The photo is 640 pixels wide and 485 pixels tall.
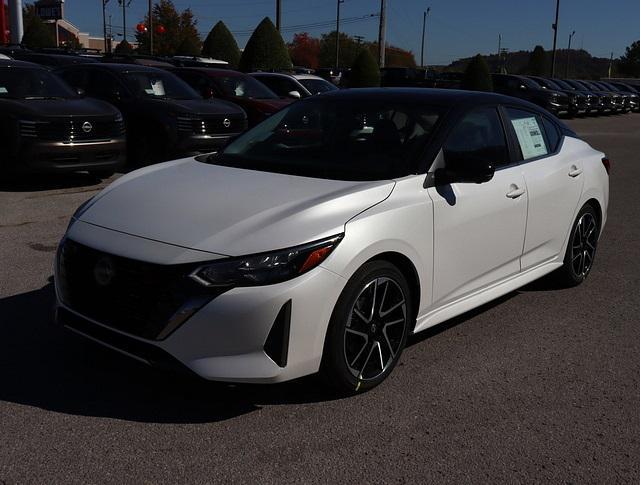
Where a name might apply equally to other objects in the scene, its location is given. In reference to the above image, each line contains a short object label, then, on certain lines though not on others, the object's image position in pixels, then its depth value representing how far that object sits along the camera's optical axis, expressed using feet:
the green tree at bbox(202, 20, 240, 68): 118.11
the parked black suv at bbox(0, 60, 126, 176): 31.04
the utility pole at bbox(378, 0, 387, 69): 134.31
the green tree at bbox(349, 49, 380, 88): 109.60
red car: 46.60
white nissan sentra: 11.43
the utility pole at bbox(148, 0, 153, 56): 188.65
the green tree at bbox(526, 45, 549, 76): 276.64
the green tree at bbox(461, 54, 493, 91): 116.05
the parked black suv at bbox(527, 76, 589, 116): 105.40
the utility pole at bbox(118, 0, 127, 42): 314.84
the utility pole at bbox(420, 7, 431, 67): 353.55
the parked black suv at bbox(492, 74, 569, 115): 99.40
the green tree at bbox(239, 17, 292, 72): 102.47
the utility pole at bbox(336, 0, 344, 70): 287.11
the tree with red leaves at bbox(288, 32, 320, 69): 362.53
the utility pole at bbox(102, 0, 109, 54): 290.15
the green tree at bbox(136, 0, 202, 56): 229.66
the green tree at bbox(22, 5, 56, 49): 128.77
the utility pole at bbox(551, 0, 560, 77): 204.54
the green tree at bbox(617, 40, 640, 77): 338.13
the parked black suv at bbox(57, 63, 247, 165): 37.91
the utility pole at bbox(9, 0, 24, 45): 93.09
